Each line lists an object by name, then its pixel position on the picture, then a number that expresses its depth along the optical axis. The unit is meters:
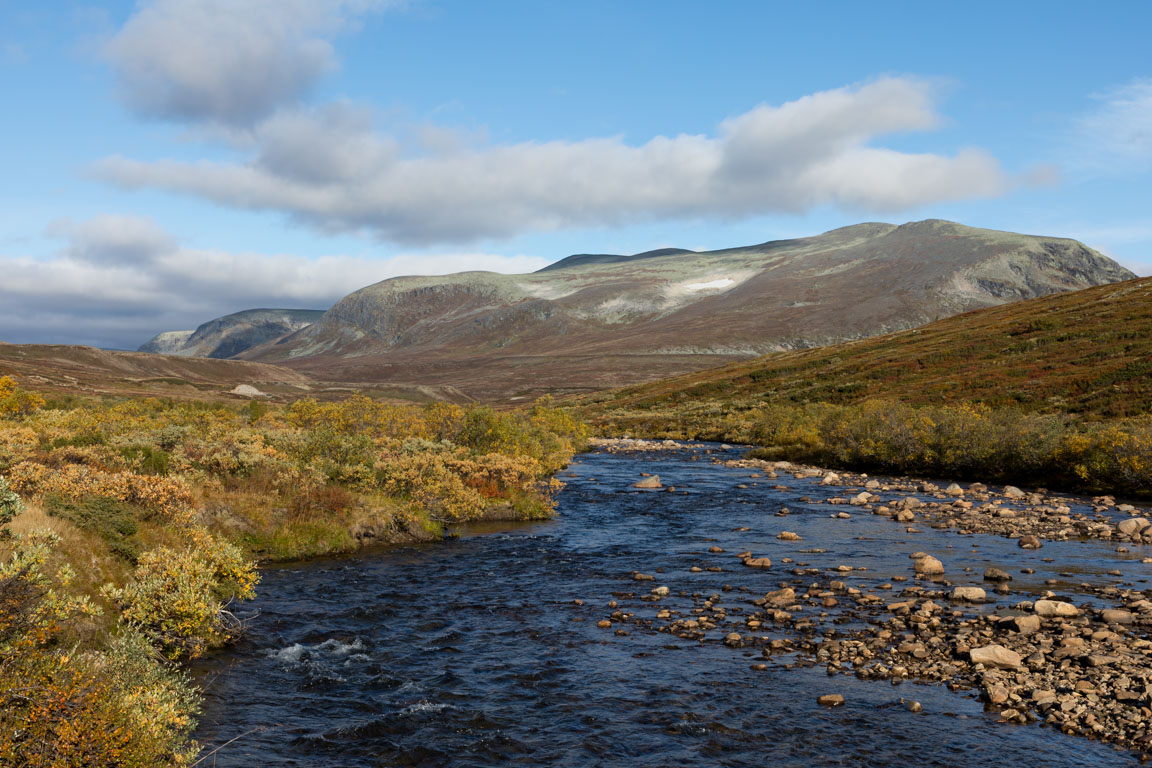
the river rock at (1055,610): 15.44
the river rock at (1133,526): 23.95
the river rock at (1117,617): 14.91
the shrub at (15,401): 36.66
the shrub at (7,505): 12.38
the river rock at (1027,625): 14.51
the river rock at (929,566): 19.88
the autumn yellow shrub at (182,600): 13.20
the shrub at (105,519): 15.30
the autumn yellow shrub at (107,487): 17.08
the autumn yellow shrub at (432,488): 27.45
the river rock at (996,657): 12.95
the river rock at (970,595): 16.94
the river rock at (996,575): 18.75
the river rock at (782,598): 17.42
